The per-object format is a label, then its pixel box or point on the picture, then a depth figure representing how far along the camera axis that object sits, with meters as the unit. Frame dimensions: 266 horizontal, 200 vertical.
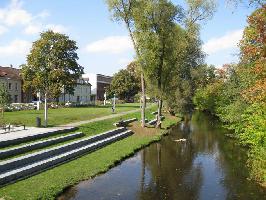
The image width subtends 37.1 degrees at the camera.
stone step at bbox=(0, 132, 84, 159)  23.43
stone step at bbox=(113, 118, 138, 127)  44.00
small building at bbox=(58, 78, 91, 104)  116.34
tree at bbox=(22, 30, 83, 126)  74.50
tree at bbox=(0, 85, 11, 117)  37.72
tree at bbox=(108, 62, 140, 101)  120.31
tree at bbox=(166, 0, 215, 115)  45.66
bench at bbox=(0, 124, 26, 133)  31.20
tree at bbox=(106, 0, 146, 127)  41.12
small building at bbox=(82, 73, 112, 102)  140.94
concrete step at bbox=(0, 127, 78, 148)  25.63
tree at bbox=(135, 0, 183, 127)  41.12
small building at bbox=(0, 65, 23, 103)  80.29
